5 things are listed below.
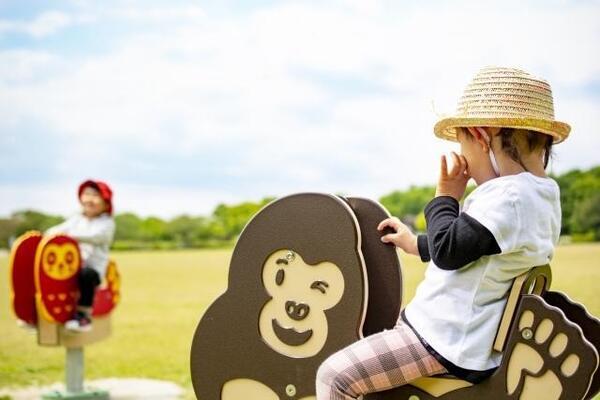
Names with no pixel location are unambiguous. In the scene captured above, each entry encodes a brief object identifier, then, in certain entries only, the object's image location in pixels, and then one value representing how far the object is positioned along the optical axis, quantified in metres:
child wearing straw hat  1.76
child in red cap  4.46
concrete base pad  4.62
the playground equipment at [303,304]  2.01
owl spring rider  4.24
